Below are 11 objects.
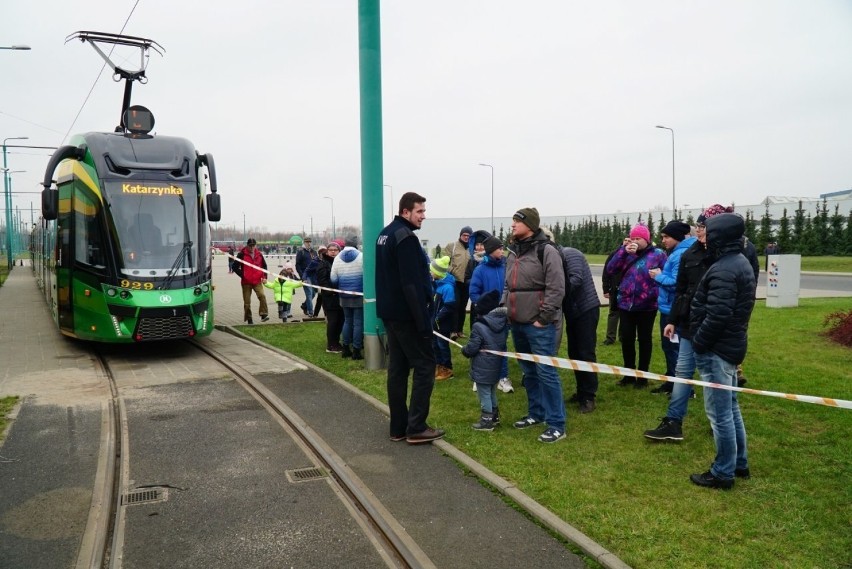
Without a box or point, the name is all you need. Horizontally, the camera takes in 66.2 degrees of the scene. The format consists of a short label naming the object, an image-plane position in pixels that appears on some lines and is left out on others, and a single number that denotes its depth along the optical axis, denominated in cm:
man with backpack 579
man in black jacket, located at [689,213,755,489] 456
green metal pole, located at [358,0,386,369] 873
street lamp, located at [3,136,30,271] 4703
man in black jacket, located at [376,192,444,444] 563
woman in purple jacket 730
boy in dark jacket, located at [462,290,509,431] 614
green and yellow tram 951
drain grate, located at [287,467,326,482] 510
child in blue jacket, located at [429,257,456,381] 852
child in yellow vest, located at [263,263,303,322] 1500
